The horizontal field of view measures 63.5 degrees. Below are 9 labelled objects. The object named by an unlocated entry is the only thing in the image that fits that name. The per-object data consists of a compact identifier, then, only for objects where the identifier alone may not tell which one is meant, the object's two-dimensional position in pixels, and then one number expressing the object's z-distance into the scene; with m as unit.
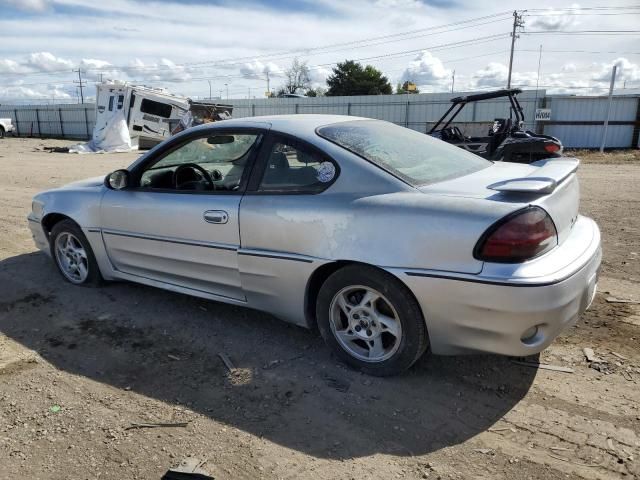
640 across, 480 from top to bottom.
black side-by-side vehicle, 8.96
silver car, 2.66
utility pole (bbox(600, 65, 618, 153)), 20.48
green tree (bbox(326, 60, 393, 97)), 60.94
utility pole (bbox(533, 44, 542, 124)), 23.89
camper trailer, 23.02
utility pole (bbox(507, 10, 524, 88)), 42.17
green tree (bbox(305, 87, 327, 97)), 62.27
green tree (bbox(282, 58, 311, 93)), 68.19
